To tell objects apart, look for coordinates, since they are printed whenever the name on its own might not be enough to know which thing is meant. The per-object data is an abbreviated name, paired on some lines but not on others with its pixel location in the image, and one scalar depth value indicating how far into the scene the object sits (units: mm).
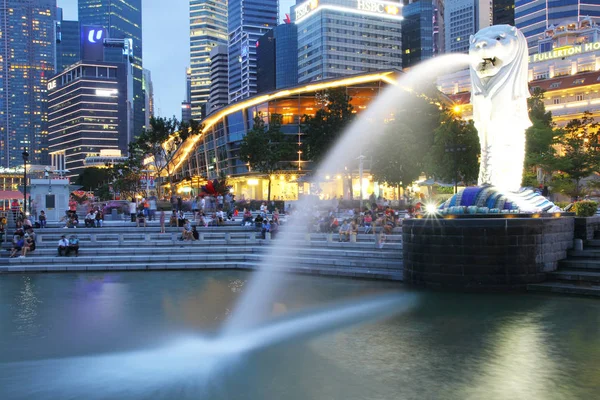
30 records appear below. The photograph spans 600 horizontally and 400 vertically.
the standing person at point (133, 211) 35375
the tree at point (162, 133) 54031
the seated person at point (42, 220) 30922
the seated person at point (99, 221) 32094
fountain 16844
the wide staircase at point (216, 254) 21875
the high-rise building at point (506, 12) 194125
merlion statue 18297
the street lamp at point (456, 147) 32088
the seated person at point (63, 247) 24984
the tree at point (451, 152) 41028
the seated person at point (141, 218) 31084
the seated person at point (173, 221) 31073
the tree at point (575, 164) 42906
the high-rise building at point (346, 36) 154875
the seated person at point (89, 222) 31953
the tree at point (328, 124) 51562
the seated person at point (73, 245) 25141
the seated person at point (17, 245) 24844
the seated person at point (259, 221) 29500
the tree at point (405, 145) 45000
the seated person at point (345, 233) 24781
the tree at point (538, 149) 42656
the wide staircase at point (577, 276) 16172
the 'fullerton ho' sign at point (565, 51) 96062
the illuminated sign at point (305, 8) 158375
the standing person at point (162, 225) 28905
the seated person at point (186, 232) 27328
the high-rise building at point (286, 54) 183125
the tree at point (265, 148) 54438
